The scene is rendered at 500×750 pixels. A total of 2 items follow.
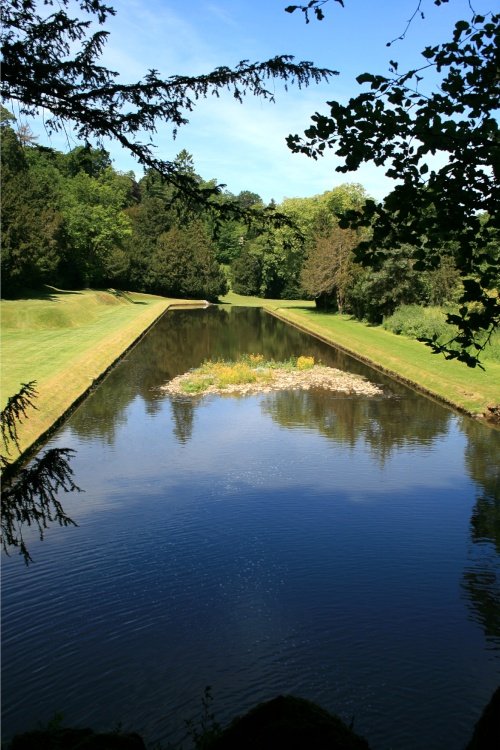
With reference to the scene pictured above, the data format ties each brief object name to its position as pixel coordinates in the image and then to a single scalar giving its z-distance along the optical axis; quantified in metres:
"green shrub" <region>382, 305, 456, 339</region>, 44.76
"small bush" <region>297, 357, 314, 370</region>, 35.64
